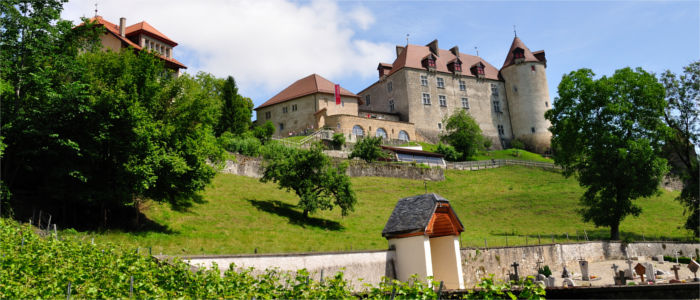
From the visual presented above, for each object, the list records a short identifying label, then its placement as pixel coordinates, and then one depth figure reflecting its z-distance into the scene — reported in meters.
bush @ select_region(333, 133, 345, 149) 64.75
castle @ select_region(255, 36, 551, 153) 80.00
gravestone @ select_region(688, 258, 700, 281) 21.91
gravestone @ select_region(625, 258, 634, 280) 21.30
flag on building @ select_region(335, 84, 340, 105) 79.06
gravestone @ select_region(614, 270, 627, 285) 19.67
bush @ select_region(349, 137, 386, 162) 57.25
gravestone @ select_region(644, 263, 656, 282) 21.11
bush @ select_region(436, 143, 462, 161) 70.38
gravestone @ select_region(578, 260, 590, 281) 23.03
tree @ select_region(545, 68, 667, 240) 33.78
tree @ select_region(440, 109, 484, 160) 73.75
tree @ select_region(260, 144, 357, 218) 32.91
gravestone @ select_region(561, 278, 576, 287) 19.52
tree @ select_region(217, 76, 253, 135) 62.94
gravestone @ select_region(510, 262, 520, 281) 22.44
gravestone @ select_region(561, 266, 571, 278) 23.48
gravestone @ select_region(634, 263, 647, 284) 20.38
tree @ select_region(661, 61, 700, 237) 34.47
